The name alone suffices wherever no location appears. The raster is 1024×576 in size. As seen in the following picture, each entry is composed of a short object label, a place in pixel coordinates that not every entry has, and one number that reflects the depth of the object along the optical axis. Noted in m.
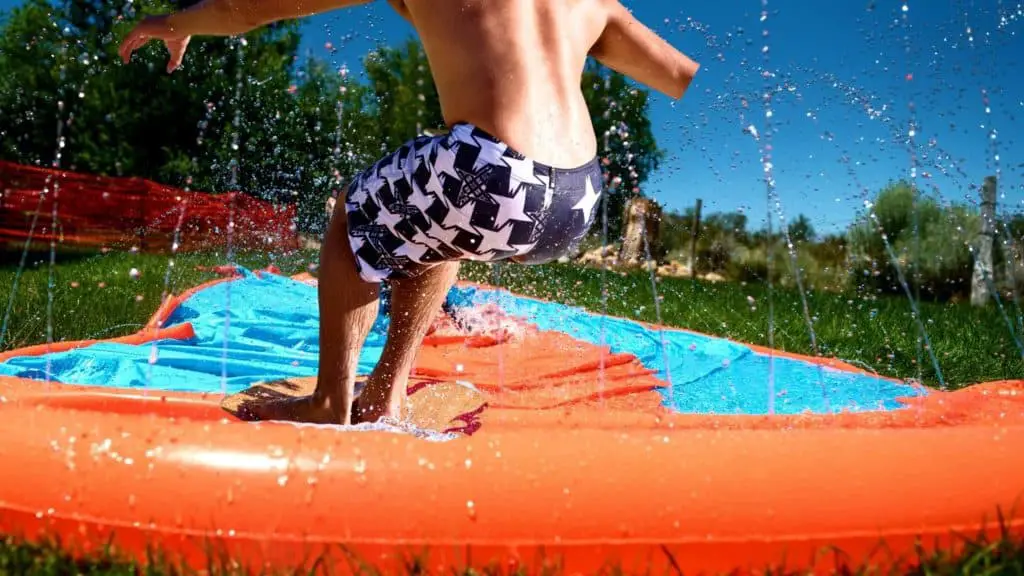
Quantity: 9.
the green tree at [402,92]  12.85
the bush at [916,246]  9.49
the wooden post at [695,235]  11.26
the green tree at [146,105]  13.09
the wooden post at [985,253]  7.56
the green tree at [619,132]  11.40
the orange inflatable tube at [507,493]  1.21
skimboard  1.88
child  1.54
